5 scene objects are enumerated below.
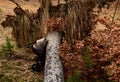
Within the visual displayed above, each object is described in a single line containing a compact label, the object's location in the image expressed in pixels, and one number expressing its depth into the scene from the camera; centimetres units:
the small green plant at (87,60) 498
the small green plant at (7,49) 633
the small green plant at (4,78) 532
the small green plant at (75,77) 478
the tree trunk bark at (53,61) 454
